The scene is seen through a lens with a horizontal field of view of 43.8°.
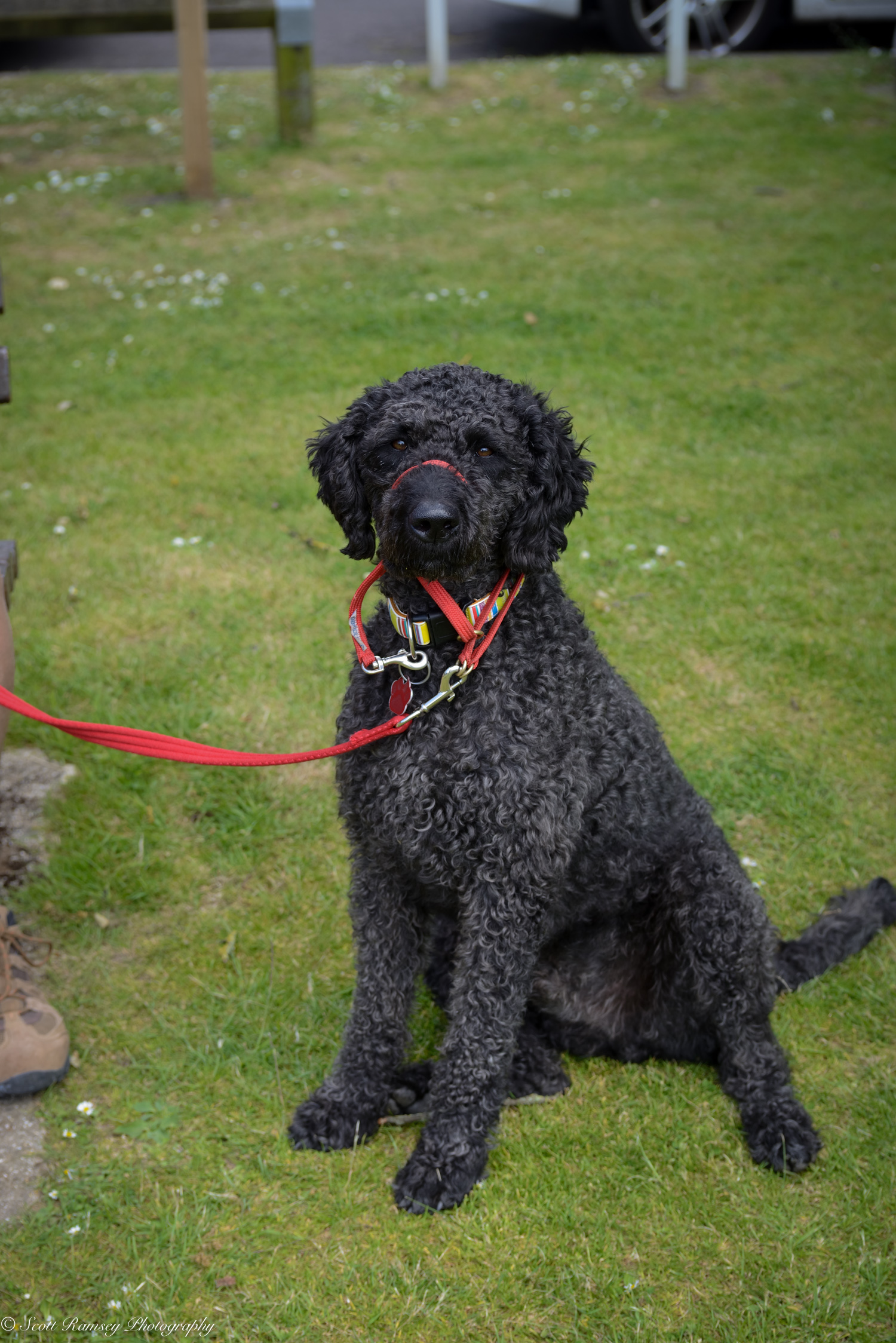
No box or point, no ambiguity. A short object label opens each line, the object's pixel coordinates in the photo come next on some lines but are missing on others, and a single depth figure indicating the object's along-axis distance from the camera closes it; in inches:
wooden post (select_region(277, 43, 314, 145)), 372.8
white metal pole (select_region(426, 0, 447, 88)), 402.9
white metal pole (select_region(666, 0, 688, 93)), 388.8
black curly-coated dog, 101.3
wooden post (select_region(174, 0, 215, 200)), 323.0
